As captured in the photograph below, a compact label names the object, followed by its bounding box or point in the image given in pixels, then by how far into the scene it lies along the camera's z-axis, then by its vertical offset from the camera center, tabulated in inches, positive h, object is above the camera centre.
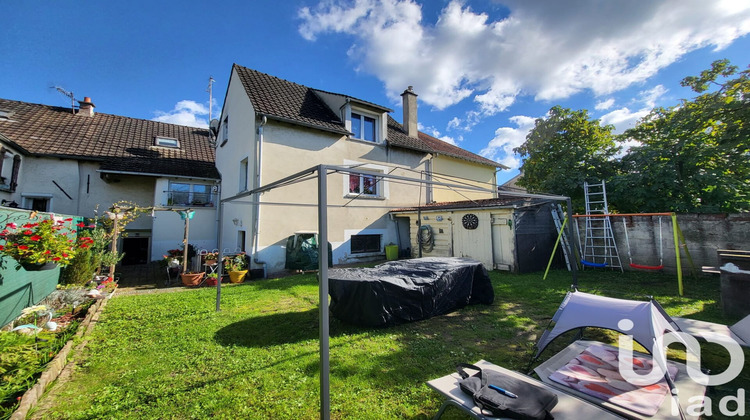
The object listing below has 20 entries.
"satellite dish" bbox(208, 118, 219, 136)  581.9 +243.1
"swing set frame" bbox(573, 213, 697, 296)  234.8 -19.0
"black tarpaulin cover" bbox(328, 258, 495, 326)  166.1 -38.9
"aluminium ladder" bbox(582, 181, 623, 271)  331.9 -14.9
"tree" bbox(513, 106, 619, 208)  442.0 +156.5
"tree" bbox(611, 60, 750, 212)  288.0 +90.5
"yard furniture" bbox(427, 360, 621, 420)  74.8 -51.7
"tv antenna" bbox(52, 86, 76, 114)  524.5 +292.2
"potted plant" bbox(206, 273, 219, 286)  305.7 -49.6
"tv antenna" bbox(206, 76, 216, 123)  581.8 +322.9
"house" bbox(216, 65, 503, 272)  358.6 +118.8
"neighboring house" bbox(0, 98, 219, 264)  419.2 +102.8
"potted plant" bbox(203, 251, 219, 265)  322.7 -26.3
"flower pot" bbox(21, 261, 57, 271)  141.5 -15.0
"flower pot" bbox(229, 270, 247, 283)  311.9 -47.6
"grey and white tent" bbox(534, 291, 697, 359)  98.7 -35.4
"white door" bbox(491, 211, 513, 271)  335.9 -10.2
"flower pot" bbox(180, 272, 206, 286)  299.6 -48.3
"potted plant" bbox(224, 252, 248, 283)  313.1 -38.1
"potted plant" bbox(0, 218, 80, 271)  134.7 -3.8
